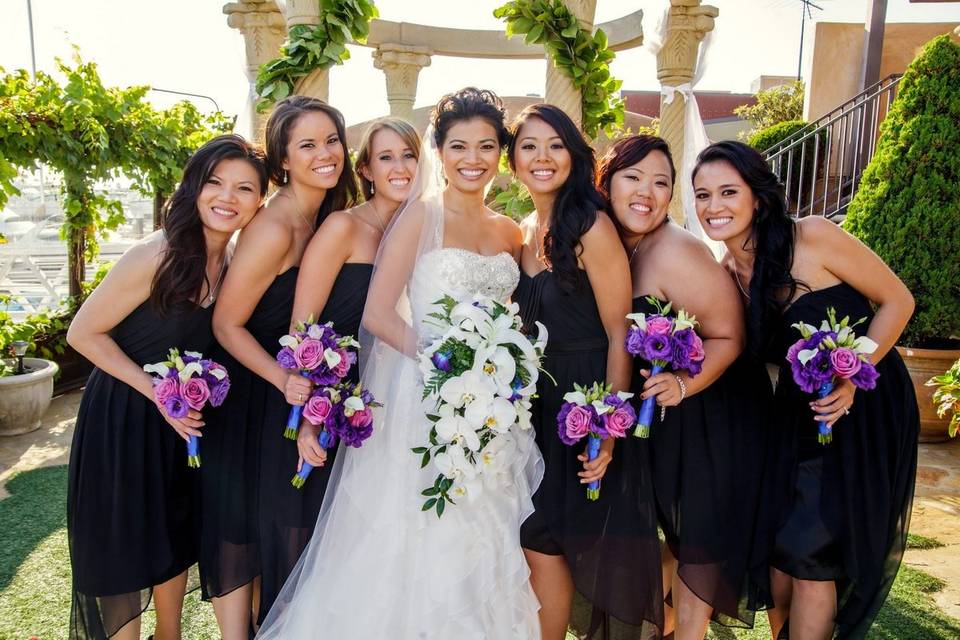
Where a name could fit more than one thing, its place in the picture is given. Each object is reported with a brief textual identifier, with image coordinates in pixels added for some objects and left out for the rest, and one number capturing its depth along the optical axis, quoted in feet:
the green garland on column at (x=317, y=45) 13.80
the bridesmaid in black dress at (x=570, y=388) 10.48
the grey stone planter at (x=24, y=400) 23.27
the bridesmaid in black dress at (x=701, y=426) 10.43
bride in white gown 10.01
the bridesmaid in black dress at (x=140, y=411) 10.10
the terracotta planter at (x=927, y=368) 21.39
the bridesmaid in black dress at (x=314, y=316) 10.69
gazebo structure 15.02
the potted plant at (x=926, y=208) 21.01
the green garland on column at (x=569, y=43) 14.44
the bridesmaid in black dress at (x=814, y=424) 9.93
